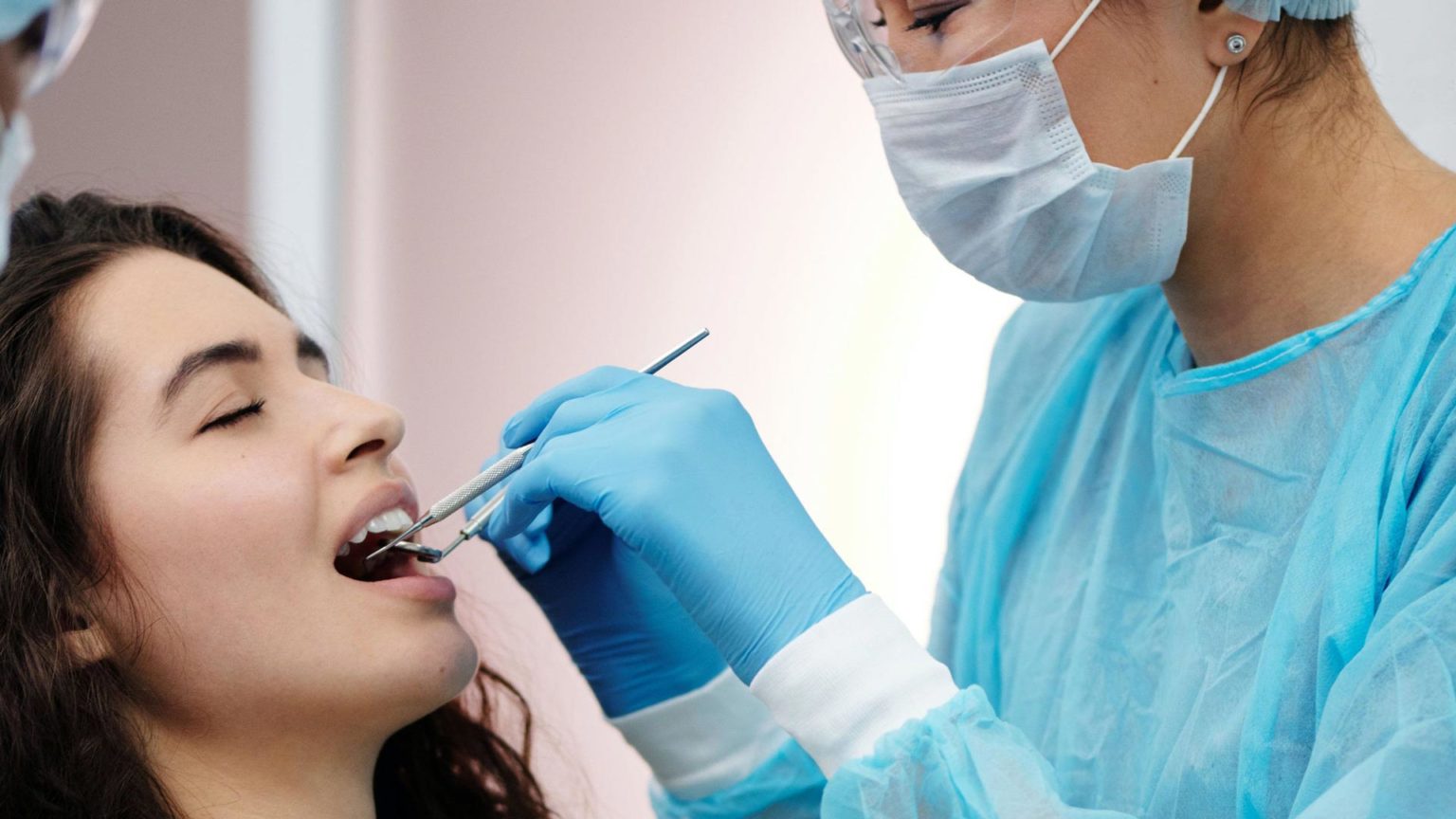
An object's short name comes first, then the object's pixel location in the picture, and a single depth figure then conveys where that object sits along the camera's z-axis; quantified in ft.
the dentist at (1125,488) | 3.45
